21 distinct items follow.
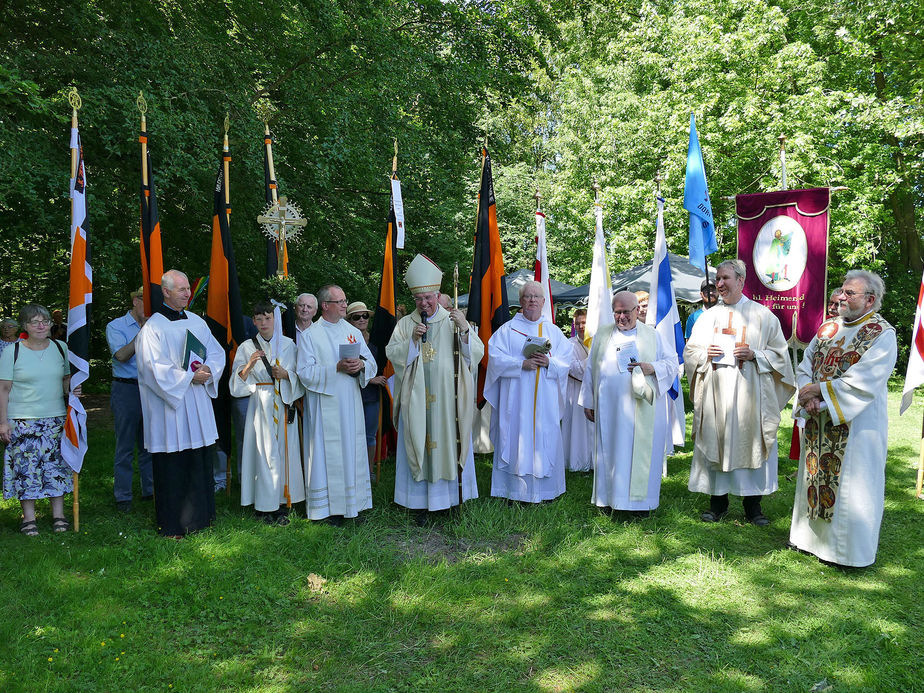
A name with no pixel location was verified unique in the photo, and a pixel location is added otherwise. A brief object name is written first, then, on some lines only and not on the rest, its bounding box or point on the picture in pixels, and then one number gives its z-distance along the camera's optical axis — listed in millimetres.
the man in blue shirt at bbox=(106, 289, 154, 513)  6230
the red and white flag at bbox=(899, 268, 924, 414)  6254
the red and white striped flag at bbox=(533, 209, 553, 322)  8205
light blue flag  7398
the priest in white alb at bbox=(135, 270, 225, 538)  5156
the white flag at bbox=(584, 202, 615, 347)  8461
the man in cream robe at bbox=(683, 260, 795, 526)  5590
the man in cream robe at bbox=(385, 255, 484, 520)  5746
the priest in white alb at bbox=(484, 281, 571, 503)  6035
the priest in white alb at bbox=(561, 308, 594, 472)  7896
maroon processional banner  6871
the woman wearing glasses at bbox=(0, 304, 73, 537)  5316
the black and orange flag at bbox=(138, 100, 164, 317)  5721
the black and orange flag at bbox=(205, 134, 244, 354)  6262
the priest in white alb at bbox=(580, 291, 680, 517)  5781
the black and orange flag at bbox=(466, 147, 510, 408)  6855
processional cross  5961
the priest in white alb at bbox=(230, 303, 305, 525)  5750
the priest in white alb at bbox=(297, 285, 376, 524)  5676
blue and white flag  7926
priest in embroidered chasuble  4594
